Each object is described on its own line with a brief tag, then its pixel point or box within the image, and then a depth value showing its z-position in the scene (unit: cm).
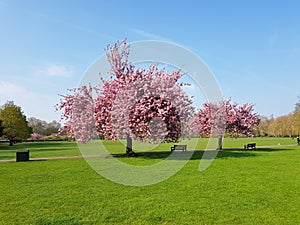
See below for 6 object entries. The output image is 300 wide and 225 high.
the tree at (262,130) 9924
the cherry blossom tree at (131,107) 1992
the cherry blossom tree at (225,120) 3092
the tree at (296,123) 5880
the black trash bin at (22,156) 1978
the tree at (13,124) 5091
